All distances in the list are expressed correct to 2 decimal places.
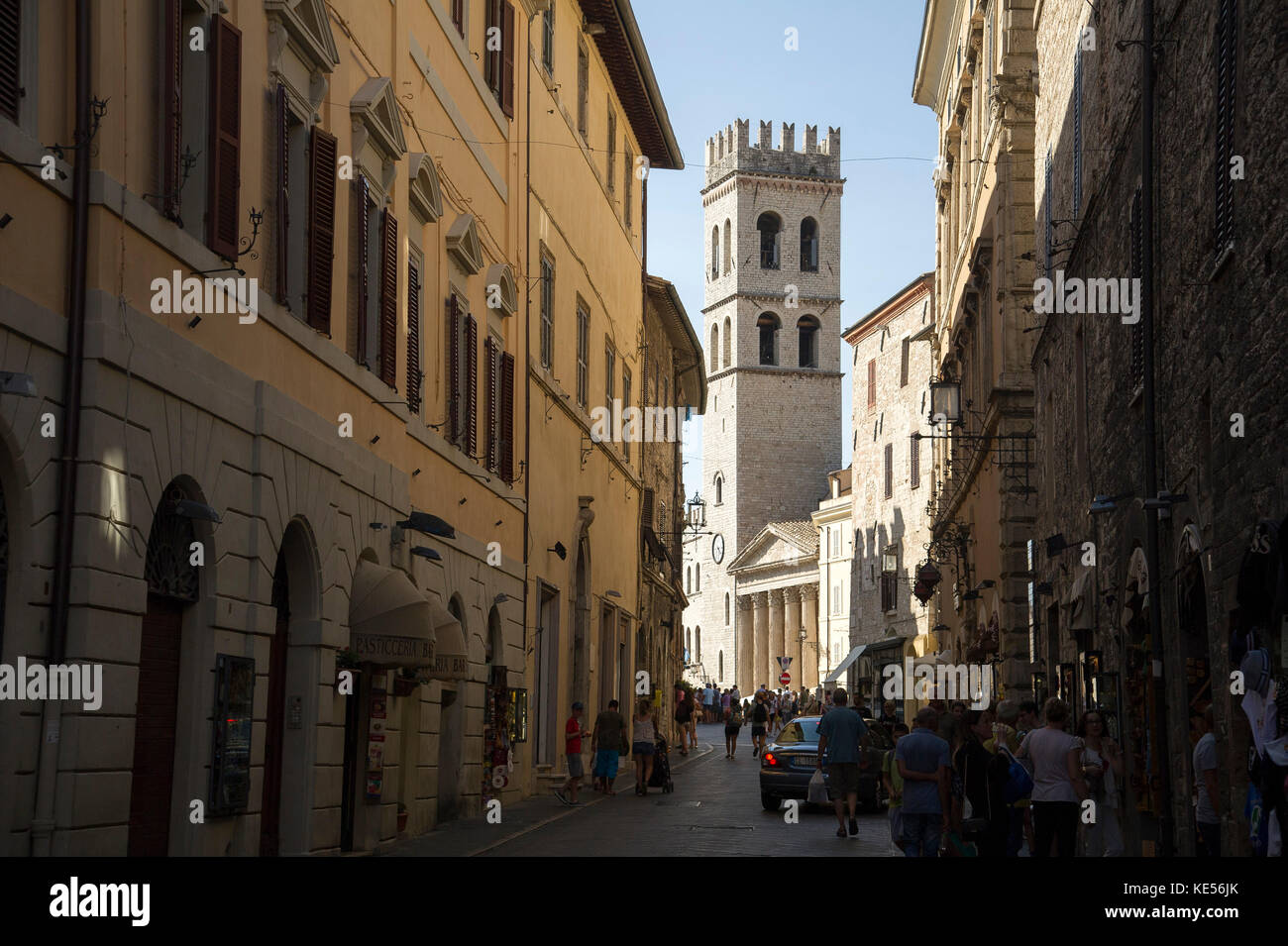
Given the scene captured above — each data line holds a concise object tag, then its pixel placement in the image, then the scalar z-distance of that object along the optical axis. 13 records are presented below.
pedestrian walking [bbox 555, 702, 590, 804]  24.69
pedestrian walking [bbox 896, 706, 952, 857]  13.73
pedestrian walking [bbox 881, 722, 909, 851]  14.31
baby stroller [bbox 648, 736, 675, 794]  28.03
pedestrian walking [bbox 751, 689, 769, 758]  40.19
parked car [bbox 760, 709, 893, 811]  24.39
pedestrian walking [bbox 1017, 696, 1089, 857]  13.17
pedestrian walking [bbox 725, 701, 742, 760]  42.00
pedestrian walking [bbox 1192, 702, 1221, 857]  12.11
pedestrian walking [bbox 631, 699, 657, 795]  27.31
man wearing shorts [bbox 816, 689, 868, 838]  19.66
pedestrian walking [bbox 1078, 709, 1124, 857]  14.55
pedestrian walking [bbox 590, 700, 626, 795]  26.55
